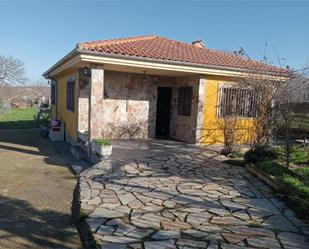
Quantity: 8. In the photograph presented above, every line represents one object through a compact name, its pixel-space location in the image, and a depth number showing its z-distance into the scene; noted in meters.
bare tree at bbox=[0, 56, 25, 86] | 38.89
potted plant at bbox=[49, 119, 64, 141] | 11.47
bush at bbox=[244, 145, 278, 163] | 6.59
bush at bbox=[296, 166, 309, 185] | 5.32
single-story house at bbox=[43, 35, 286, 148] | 7.62
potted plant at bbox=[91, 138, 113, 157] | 6.80
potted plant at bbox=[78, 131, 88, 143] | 8.10
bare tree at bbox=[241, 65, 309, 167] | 6.76
